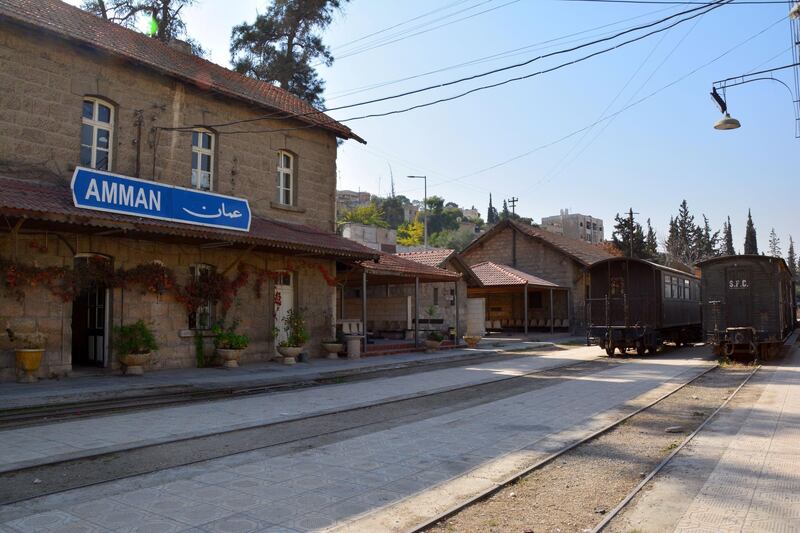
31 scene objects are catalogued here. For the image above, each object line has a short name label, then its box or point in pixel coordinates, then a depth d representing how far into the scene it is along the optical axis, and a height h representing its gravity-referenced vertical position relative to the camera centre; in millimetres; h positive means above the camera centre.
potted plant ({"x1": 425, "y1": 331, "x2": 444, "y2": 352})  22984 -966
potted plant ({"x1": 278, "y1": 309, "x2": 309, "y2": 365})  17094 -615
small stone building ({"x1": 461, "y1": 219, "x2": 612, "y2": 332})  36125 +3641
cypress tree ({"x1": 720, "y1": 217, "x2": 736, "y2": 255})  87312 +11626
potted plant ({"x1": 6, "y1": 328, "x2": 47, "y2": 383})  11633 -816
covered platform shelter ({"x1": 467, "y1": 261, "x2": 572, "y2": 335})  34469 +916
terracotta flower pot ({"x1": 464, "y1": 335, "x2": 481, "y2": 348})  25375 -1020
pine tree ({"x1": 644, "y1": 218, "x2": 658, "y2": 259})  61625 +8332
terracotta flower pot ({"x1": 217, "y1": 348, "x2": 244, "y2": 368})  15559 -1074
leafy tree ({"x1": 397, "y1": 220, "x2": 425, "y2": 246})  76275 +10747
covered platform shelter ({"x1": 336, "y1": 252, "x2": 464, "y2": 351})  25547 +527
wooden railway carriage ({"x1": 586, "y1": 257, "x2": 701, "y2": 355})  21828 +467
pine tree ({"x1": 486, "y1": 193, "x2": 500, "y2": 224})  108375 +18257
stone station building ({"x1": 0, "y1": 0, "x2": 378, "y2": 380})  12344 +3188
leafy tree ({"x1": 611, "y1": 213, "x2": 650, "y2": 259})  56450 +7538
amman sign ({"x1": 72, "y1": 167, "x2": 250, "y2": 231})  12336 +2610
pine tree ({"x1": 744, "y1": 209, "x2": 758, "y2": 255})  79875 +10477
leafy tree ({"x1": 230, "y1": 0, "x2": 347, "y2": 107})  30781 +14099
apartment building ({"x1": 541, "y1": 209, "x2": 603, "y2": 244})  105288 +16952
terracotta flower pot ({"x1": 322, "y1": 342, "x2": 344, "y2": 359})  19003 -1041
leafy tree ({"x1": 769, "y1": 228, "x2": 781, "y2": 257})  123500 +14816
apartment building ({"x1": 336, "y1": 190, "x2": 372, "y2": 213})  102412 +24337
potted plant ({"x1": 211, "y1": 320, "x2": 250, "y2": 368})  15586 -791
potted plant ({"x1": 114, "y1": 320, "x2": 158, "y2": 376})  13453 -721
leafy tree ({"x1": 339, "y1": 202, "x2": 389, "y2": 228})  79875 +13314
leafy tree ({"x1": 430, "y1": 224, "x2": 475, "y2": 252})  83062 +10922
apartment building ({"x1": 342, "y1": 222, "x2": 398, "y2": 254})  51844 +7401
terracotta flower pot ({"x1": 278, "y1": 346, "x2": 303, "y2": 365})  17031 -1077
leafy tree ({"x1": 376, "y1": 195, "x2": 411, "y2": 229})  101438 +17996
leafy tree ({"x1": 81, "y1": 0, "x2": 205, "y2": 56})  26047 +13365
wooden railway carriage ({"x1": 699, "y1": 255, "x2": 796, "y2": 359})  19281 +438
